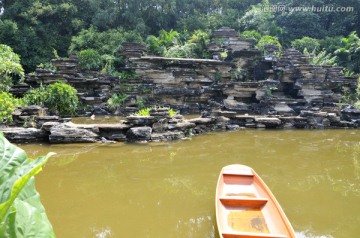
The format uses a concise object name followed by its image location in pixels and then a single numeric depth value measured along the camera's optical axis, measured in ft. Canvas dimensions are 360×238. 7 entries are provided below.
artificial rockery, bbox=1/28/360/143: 33.78
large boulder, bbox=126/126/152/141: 24.80
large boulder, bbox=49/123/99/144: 23.39
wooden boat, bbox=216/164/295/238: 9.91
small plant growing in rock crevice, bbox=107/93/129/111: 36.73
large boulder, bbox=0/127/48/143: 23.13
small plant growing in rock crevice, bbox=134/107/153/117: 26.74
